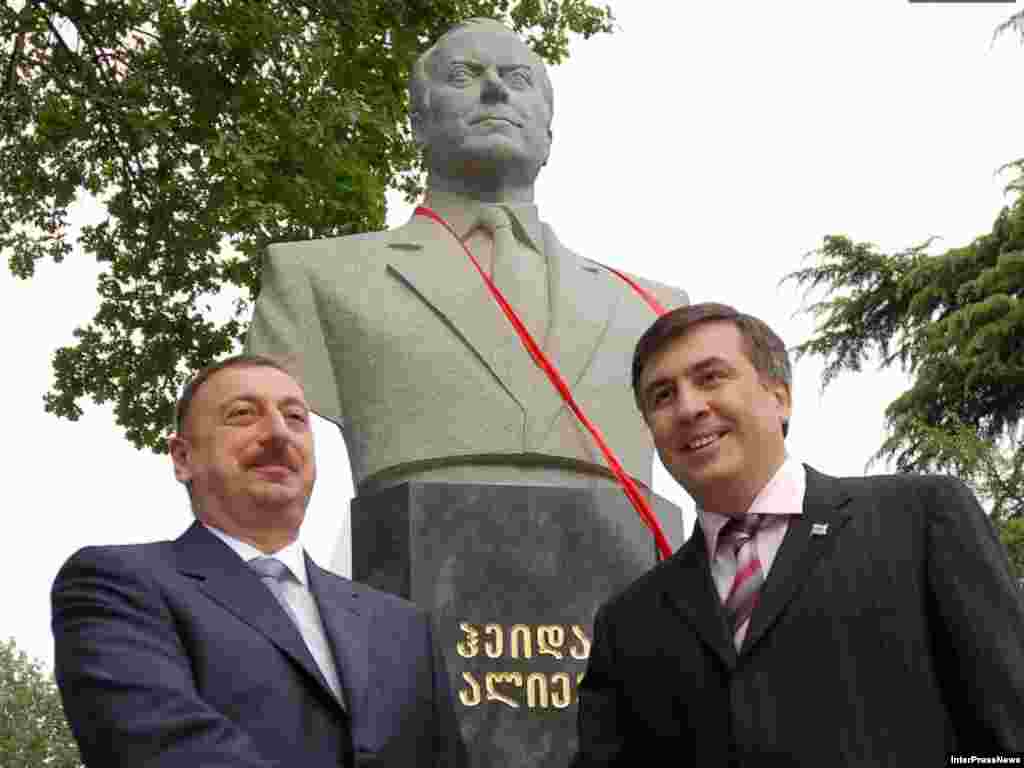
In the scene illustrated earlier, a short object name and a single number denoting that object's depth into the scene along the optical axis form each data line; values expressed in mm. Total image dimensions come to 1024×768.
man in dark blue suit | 2684
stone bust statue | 4691
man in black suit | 2598
